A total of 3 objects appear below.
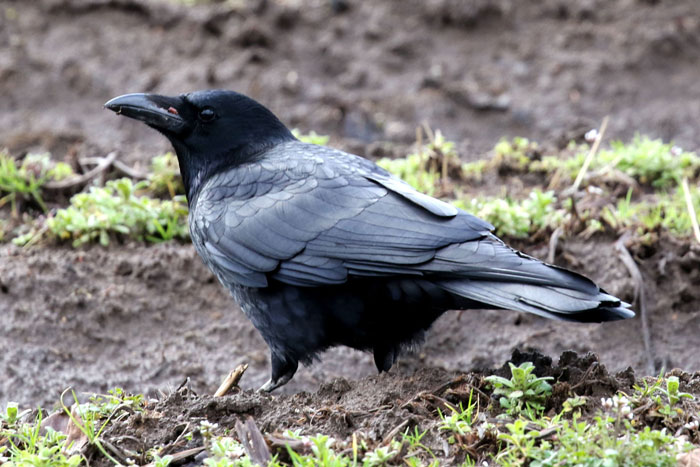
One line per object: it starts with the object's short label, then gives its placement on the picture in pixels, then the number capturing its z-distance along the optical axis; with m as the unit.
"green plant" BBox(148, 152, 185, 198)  12.54
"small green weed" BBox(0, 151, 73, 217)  12.52
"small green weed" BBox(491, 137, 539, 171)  13.37
